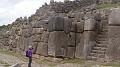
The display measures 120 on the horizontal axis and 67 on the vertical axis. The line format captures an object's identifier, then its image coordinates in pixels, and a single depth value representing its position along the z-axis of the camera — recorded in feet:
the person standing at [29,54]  22.68
